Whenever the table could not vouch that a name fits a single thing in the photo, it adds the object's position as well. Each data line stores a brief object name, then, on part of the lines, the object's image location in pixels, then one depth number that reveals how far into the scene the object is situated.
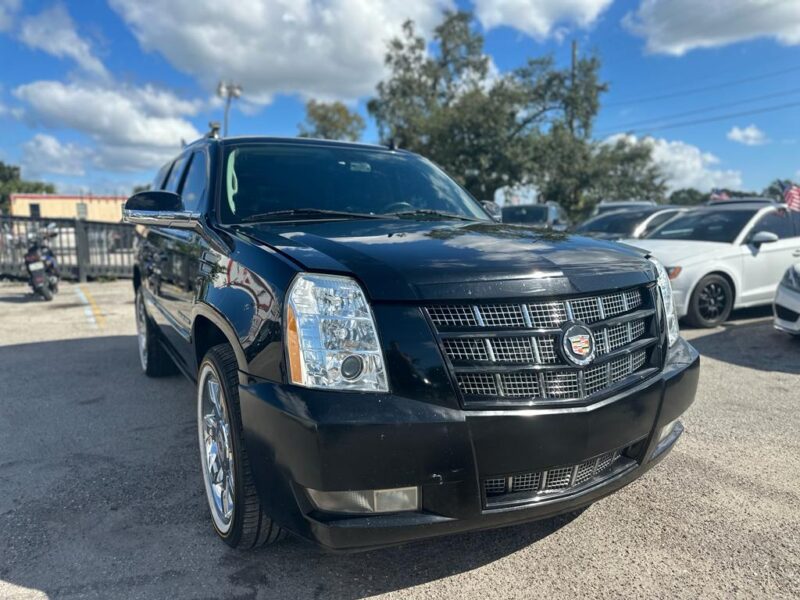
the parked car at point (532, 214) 18.14
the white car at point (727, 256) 7.50
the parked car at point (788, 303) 6.18
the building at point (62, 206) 47.16
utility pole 31.83
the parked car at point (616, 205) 16.89
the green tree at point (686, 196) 54.04
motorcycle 10.93
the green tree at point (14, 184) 73.72
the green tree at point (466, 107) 28.05
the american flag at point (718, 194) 19.03
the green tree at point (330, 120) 44.25
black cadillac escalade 1.99
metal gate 13.21
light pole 24.86
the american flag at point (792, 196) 11.52
